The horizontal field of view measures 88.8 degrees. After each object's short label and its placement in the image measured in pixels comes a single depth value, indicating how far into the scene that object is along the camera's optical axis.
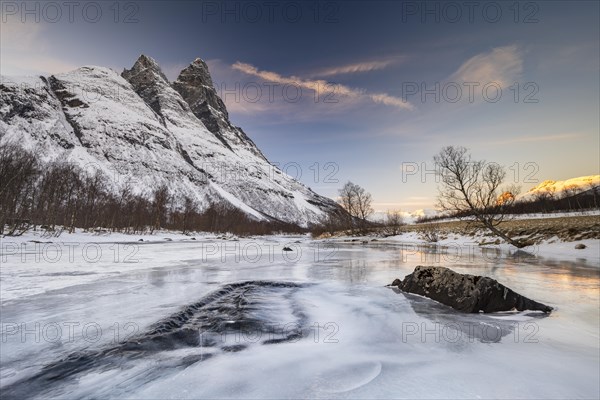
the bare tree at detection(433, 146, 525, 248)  24.02
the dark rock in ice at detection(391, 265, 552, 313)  6.03
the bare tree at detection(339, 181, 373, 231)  64.56
